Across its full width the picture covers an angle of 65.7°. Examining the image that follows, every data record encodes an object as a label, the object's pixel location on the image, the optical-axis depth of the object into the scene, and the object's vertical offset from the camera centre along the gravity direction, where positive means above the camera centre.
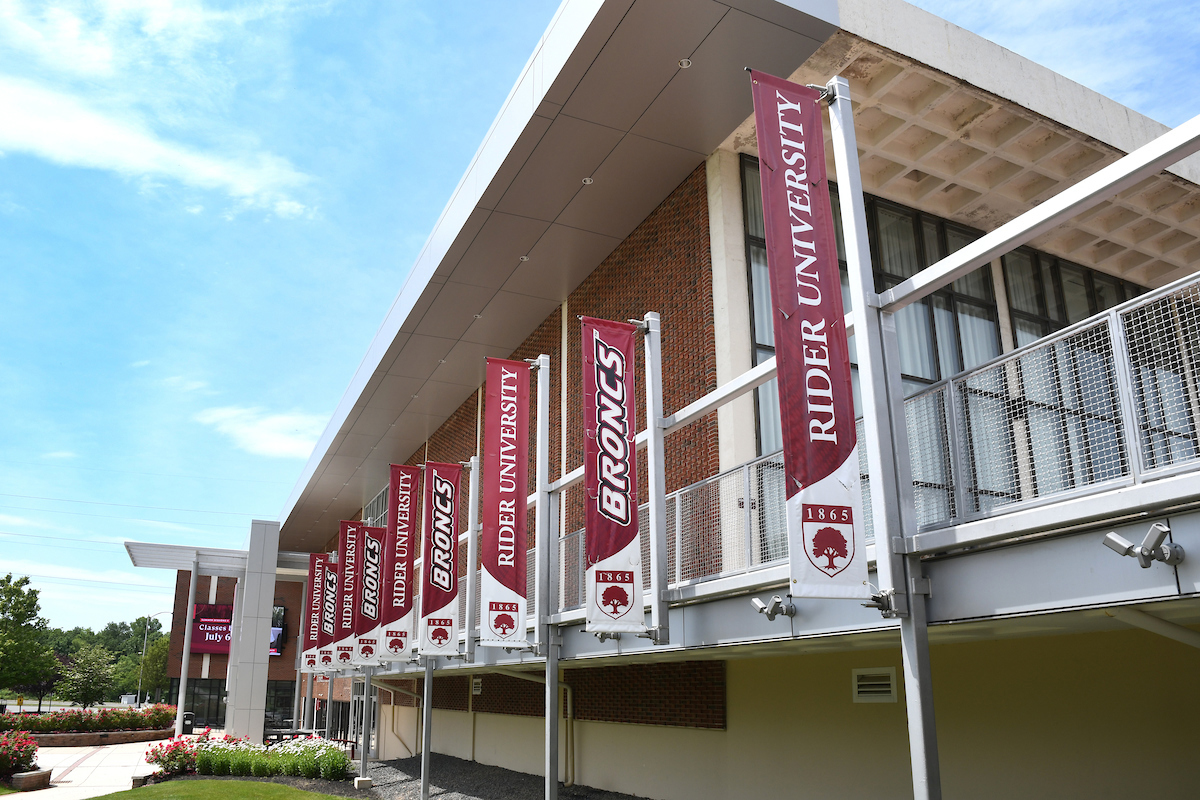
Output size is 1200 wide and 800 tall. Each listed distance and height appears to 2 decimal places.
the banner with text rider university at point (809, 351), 6.13 +2.08
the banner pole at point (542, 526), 11.67 +1.71
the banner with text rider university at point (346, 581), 21.41 +1.84
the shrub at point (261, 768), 20.81 -2.25
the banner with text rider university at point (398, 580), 16.84 +1.46
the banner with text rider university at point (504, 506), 12.09 +2.05
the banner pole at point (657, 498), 9.12 +1.57
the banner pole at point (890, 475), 5.53 +1.14
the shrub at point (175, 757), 20.94 -2.02
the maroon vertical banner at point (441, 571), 14.49 +1.40
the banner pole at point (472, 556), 14.34 +1.66
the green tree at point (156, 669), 78.12 -0.32
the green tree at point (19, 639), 48.47 +1.41
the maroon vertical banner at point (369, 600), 18.70 +1.25
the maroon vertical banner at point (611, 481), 9.34 +1.85
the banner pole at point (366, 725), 20.20 -1.32
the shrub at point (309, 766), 20.38 -2.18
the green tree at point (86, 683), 56.78 -1.01
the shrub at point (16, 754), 20.33 -1.86
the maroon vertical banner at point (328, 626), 23.58 +0.93
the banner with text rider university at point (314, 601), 24.92 +1.76
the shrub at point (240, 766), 20.89 -2.21
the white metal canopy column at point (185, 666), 29.30 -0.04
